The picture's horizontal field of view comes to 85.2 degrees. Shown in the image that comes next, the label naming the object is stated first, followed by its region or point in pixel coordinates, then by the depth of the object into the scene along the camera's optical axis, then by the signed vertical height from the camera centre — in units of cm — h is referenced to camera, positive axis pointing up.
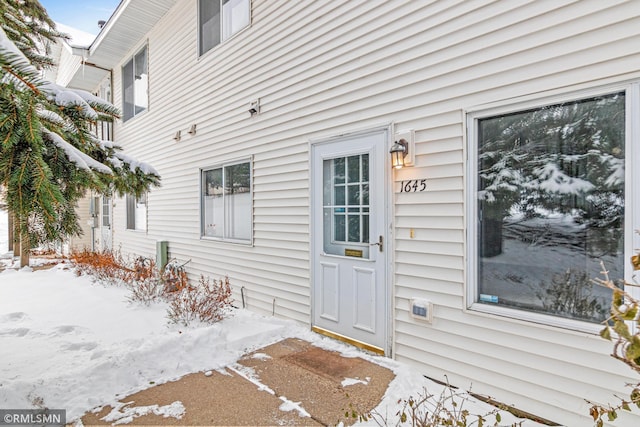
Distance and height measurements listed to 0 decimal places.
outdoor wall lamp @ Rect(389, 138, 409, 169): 314 +53
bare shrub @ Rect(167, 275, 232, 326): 405 -117
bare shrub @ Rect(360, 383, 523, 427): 242 -147
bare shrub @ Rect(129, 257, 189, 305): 510 -116
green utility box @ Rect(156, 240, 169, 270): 708 -85
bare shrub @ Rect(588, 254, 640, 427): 98 -33
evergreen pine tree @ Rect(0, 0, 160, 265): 173 +39
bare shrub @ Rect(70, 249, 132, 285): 646 -113
